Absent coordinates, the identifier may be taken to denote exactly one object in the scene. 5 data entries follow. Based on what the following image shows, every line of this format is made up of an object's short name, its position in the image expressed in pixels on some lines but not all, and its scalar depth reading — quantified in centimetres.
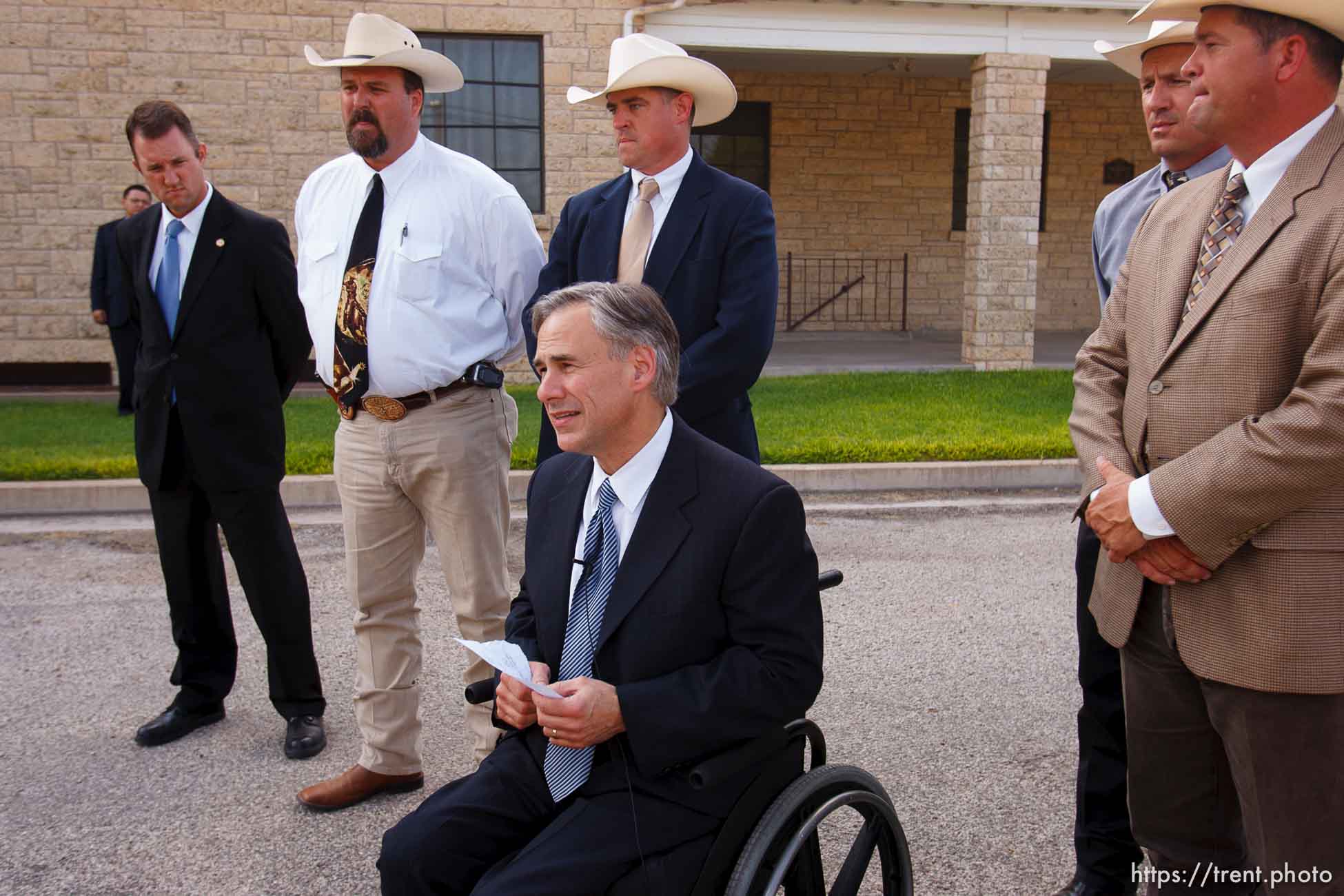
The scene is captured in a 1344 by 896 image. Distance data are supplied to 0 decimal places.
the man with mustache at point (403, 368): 407
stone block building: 1288
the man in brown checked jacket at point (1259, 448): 241
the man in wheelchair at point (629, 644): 255
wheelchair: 246
